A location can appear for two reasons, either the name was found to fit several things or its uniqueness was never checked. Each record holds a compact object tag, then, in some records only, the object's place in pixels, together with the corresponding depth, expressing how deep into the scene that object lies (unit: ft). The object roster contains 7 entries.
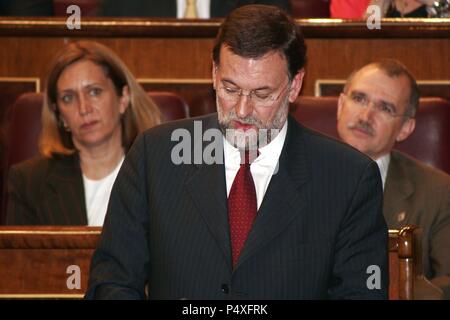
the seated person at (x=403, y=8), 28.07
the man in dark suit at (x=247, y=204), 14.76
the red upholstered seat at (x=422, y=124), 24.21
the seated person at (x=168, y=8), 28.27
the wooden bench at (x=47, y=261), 17.02
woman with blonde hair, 22.91
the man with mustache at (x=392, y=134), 22.12
